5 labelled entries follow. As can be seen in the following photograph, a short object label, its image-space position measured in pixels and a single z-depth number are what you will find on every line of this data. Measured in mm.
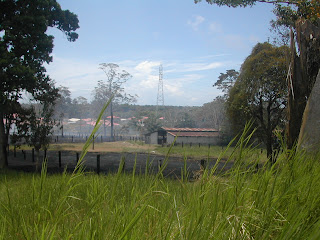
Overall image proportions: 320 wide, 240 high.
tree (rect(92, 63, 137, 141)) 62969
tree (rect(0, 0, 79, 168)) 14734
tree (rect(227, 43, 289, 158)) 19312
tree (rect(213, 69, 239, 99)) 50375
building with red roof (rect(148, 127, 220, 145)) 40969
